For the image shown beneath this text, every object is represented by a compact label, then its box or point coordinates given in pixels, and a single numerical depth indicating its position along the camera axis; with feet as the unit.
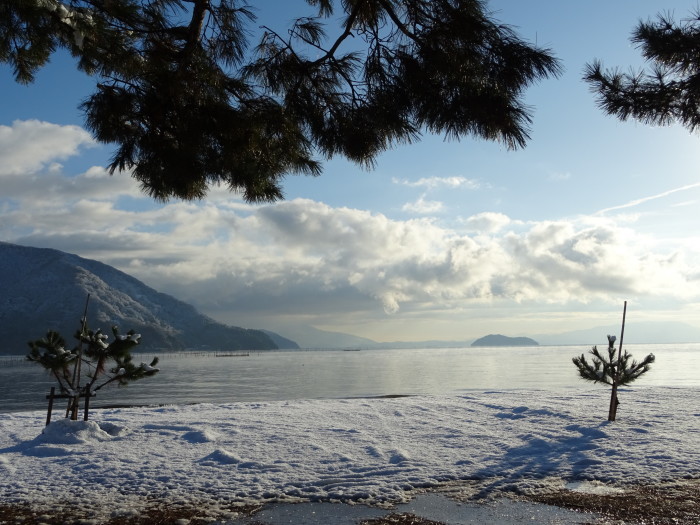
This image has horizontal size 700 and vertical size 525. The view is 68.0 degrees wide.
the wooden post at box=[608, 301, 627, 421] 42.52
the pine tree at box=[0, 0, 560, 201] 14.66
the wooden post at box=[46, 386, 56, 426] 38.91
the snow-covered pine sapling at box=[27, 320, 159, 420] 39.60
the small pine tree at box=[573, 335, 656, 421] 42.91
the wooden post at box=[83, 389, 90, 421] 40.15
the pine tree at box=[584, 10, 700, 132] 18.73
